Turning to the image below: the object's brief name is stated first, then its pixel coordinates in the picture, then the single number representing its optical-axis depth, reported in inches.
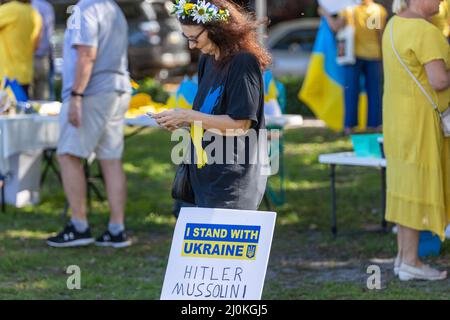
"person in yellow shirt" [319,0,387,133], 425.7
